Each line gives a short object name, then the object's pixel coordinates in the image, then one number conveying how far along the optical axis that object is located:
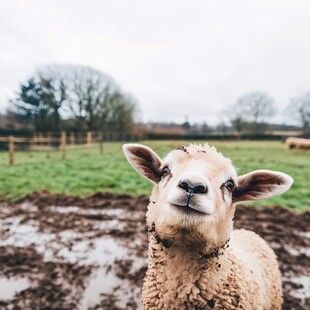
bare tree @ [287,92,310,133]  52.06
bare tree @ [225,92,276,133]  54.72
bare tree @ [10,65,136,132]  34.47
